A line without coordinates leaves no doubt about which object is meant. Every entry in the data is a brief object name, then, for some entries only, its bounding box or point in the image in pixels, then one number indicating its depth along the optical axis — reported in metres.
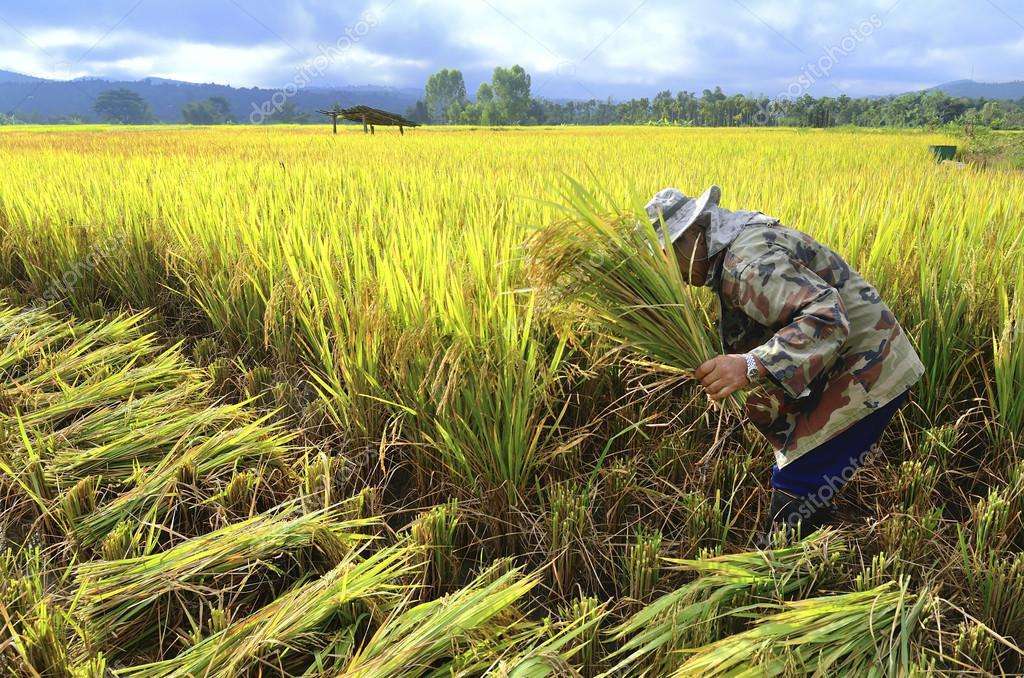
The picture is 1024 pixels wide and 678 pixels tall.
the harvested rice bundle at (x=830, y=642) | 0.99
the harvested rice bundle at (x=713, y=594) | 1.10
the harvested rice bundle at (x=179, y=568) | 1.21
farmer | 1.18
